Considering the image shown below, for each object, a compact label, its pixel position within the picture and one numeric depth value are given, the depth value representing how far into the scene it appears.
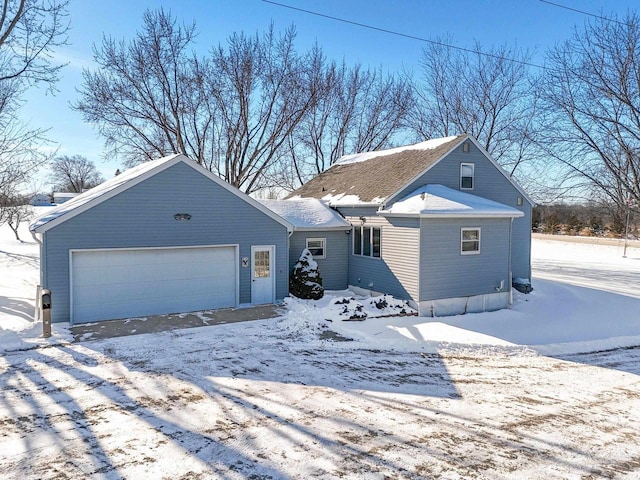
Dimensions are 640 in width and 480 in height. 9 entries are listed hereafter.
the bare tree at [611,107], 16.73
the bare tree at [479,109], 28.14
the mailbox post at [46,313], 9.77
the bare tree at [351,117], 28.97
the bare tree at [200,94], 21.89
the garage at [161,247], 10.80
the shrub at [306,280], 14.34
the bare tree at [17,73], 13.15
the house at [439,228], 13.27
